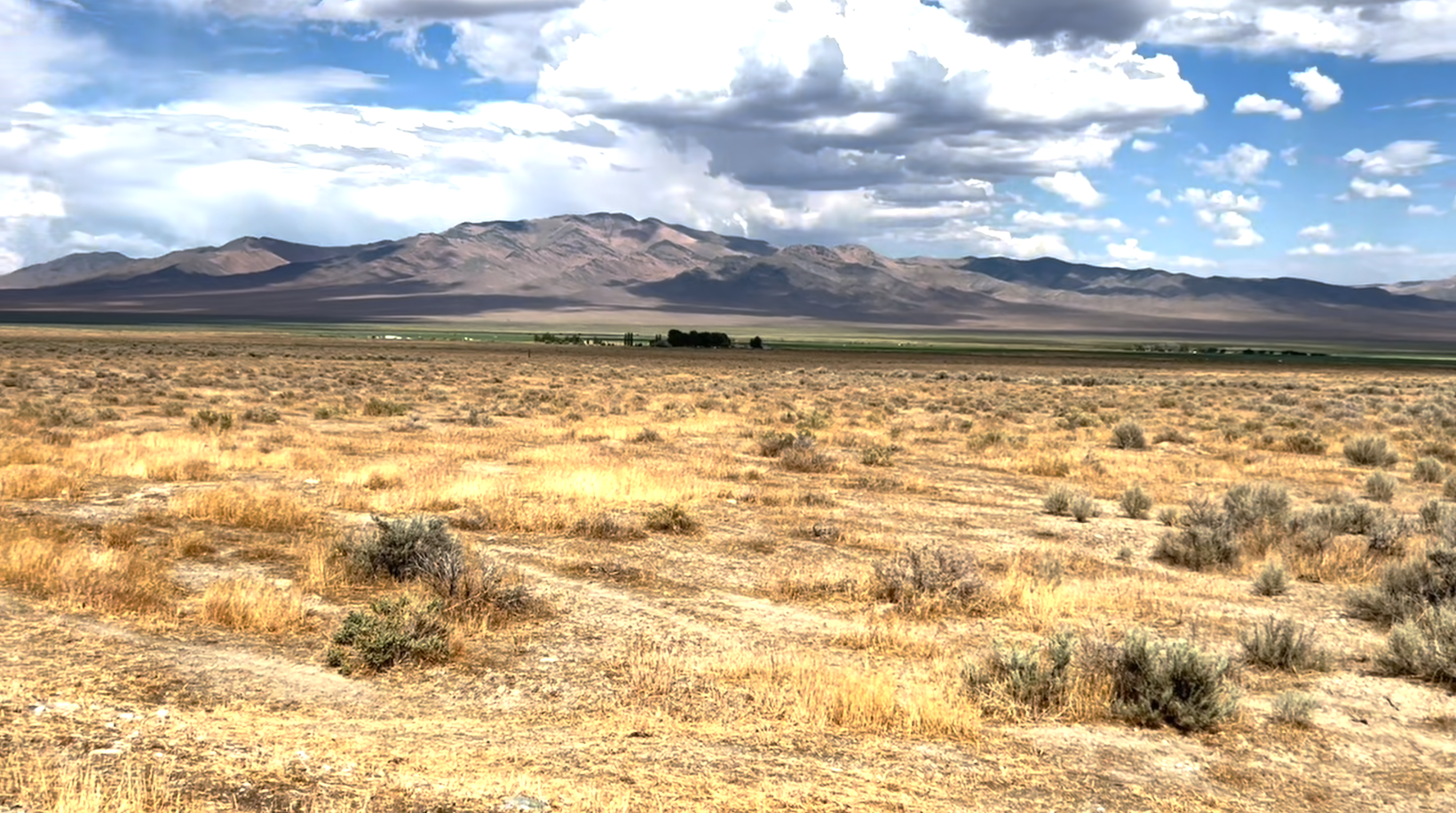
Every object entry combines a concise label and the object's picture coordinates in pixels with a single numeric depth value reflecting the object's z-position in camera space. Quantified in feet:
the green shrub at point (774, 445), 78.79
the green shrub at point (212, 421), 84.02
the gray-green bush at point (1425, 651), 28.43
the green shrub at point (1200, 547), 43.78
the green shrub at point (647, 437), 85.40
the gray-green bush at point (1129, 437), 91.09
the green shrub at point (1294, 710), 25.49
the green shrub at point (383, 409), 104.63
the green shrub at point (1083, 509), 54.54
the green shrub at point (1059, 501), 55.77
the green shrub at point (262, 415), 93.30
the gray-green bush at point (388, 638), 27.61
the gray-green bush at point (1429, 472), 71.51
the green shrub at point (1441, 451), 83.56
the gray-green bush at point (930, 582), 35.50
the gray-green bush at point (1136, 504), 56.29
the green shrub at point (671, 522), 47.93
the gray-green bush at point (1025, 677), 26.08
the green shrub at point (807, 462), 71.61
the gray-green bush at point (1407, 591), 34.35
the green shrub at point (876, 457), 75.00
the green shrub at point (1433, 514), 50.56
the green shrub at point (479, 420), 95.24
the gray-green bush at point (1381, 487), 62.75
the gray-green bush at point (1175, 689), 25.09
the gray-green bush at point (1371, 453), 79.36
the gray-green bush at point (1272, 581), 38.96
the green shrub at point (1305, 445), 88.74
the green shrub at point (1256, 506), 50.19
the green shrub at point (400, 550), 36.91
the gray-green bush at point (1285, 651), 29.73
